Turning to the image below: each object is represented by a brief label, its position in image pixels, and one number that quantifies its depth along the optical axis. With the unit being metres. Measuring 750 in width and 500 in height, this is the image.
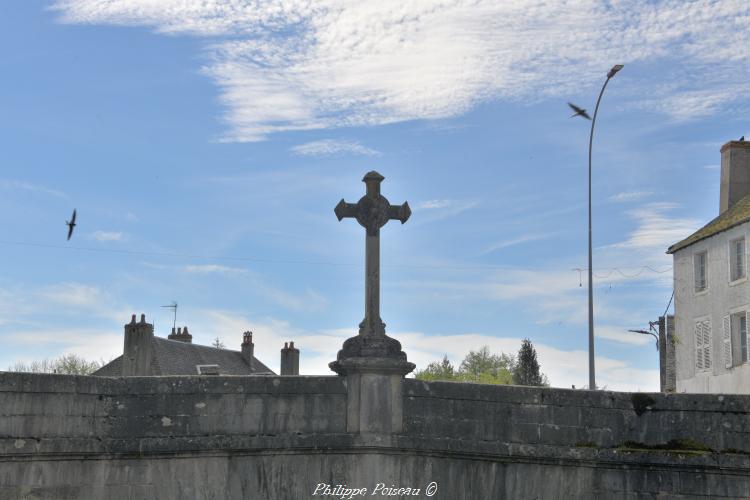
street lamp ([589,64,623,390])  19.12
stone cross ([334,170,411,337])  11.52
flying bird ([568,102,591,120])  20.80
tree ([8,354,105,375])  52.38
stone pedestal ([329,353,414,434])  11.20
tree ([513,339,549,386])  56.19
